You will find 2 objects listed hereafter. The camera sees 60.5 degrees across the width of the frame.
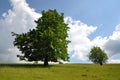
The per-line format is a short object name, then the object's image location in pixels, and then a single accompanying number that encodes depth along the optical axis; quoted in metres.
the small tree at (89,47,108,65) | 41.70
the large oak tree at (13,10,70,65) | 24.35
